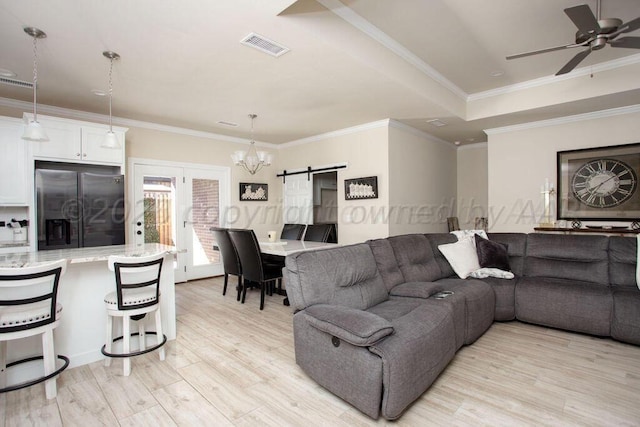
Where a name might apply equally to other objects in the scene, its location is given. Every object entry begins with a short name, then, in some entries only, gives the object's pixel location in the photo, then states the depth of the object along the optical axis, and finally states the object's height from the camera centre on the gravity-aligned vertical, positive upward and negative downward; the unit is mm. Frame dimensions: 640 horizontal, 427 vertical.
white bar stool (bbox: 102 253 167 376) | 2332 -669
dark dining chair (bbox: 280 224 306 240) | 5375 -374
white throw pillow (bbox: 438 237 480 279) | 3482 -537
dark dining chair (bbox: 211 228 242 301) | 4267 -600
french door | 5094 +40
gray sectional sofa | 1808 -757
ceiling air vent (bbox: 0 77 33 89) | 3404 +1437
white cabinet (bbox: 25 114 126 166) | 3721 +852
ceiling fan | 2154 +1316
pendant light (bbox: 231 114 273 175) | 4668 +803
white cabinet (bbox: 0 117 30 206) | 3533 +544
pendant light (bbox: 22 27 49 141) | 2481 +666
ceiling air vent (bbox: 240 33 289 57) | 2609 +1429
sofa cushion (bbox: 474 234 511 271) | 3555 -529
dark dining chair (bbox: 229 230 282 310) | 3802 -645
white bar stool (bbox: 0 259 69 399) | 1884 -632
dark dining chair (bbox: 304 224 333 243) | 4836 -362
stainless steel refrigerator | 3697 +39
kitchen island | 2363 -737
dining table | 3680 -473
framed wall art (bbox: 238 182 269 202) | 6309 +384
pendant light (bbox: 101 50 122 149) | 2875 +694
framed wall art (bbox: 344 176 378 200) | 5090 +362
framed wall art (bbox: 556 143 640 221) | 4234 +346
